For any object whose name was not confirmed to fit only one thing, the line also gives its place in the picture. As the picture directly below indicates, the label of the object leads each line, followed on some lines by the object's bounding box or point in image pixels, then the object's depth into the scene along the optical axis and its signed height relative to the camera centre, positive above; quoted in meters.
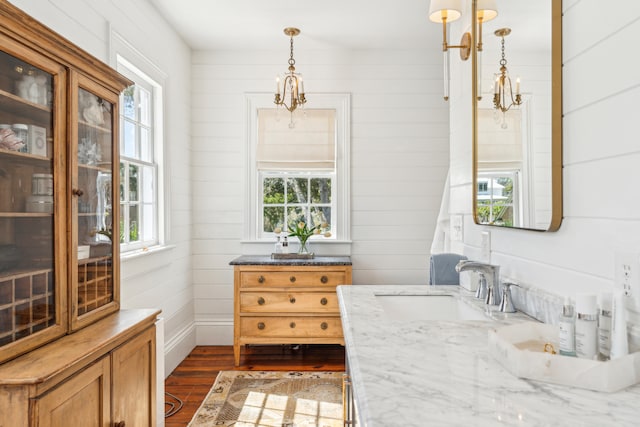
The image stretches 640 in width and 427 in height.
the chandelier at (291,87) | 3.40 +1.01
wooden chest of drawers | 3.39 -0.72
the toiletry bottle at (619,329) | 0.87 -0.24
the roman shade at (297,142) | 3.87 +0.59
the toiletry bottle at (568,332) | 0.92 -0.26
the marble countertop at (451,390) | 0.69 -0.32
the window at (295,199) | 3.96 +0.10
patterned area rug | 2.50 -1.19
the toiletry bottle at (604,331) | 0.93 -0.26
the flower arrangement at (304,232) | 3.67 -0.19
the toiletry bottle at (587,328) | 0.90 -0.24
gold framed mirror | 1.22 +0.30
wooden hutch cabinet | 1.29 -0.13
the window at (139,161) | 2.81 +0.33
